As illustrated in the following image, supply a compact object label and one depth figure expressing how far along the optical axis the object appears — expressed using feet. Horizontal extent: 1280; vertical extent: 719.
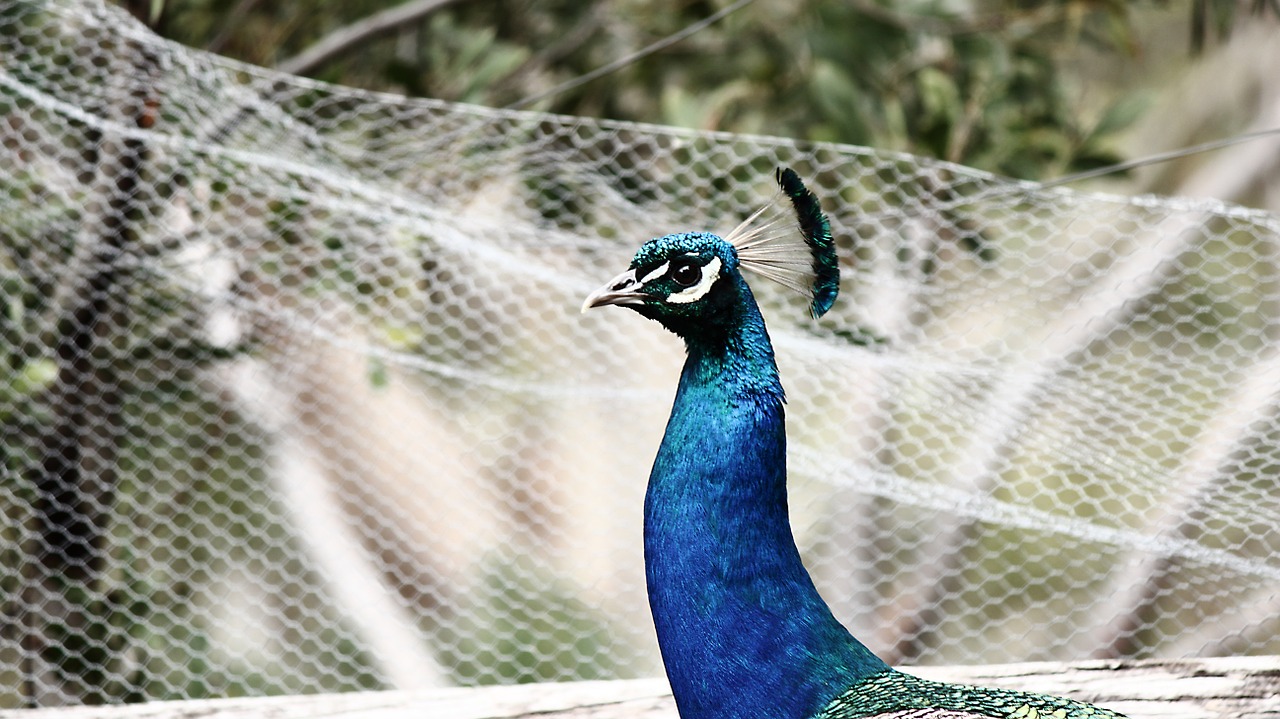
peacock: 22.68
